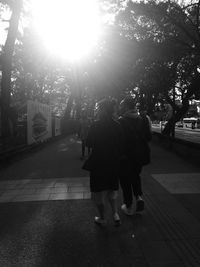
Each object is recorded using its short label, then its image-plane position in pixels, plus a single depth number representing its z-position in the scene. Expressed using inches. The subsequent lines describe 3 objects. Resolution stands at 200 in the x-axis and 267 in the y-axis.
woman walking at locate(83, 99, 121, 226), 121.0
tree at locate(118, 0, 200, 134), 339.6
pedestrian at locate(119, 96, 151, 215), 132.6
